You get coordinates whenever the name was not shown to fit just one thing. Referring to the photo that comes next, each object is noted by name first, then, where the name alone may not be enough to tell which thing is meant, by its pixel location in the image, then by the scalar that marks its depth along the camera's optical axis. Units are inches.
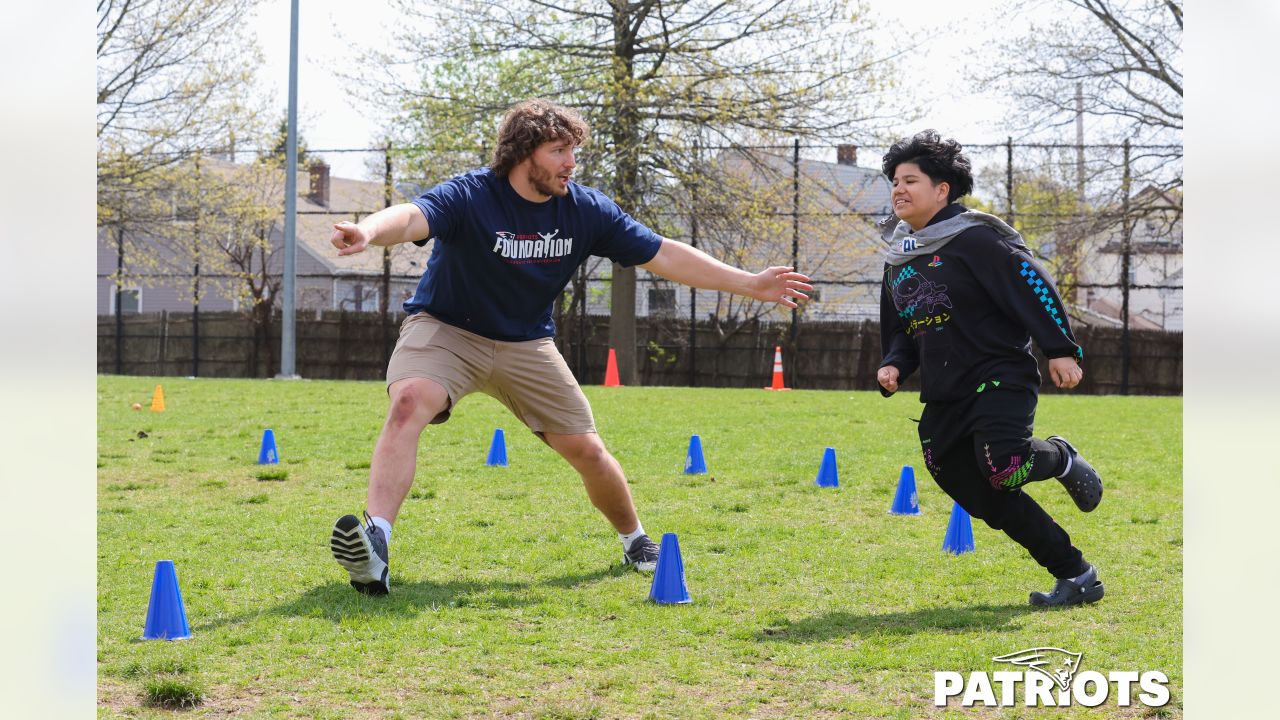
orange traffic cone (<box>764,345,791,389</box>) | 824.0
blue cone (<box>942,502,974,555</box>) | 229.9
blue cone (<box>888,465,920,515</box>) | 272.7
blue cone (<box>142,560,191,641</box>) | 164.9
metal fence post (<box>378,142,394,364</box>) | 1030.4
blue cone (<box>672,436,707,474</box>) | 331.6
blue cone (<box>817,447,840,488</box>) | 310.2
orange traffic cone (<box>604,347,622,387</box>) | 832.9
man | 194.9
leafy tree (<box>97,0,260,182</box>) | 916.6
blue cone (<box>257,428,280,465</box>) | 346.3
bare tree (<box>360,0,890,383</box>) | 876.6
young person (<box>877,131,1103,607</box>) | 181.6
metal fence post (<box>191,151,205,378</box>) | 1088.2
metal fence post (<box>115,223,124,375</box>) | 1061.8
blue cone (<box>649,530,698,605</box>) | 188.5
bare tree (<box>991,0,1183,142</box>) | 892.6
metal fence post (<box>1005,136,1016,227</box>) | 950.4
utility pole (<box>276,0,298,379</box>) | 868.6
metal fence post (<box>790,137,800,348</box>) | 938.7
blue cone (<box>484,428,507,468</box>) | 339.3
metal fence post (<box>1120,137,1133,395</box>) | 942.1
